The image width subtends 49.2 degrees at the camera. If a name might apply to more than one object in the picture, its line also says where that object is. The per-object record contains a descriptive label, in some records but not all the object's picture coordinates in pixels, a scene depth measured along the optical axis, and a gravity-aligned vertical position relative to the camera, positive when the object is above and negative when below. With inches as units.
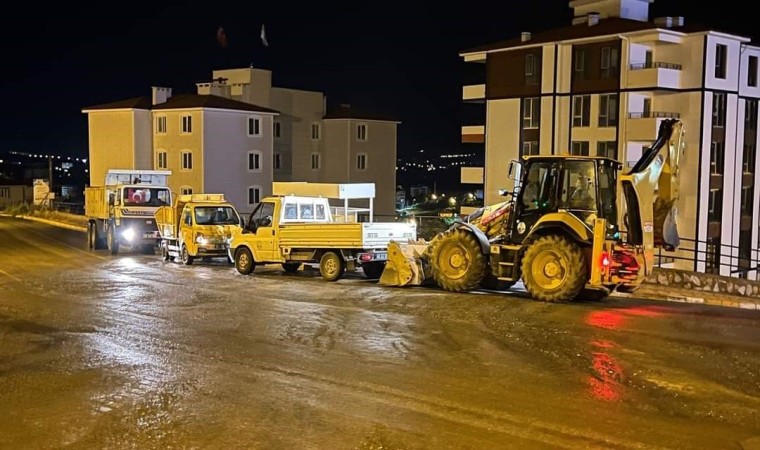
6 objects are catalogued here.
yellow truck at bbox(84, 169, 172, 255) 1114.7 -51.4
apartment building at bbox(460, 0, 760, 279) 1636.3 +169.6
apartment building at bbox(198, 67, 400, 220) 2568.9 +114.4
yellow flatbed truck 757.3 -53.5
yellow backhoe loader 593.6 -35.8
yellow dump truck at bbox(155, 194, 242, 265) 944.9 -58.8
